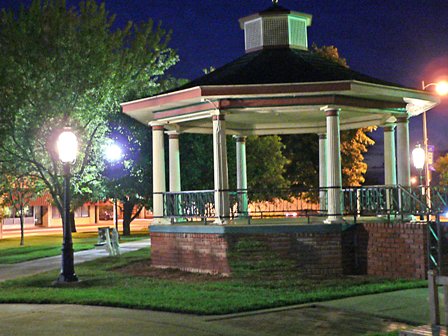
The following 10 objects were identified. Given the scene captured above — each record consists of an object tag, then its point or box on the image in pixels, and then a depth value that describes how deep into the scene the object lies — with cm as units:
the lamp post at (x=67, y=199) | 1712
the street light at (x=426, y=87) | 2830
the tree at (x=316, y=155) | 4119
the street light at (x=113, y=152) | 2470
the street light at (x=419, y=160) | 2247
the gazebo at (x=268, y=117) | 1709
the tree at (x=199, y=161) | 2611
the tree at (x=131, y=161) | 2439
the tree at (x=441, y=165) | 7557
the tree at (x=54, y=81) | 2209
